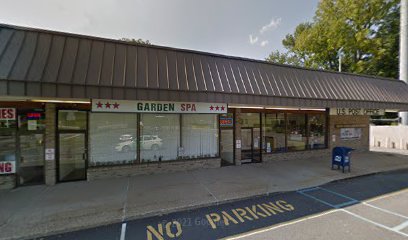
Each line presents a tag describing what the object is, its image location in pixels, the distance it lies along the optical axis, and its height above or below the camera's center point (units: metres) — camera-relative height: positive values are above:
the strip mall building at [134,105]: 6.10 +0.54
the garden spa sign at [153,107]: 7.11 +0.44
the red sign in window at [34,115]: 7.04 +0.09
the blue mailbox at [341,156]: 8.79 -1.77
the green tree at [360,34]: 22.11 +10.16
